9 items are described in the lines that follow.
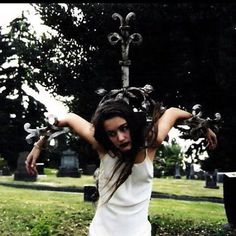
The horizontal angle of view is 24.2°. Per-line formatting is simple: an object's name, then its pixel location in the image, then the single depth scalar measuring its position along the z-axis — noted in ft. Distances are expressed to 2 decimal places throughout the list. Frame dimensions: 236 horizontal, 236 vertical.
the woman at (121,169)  8.48
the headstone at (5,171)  94.17
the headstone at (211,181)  75.00
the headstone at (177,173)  111.16
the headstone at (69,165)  83.92
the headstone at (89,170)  98.47
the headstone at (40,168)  89.72
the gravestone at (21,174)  72.64
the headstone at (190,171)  108.06
